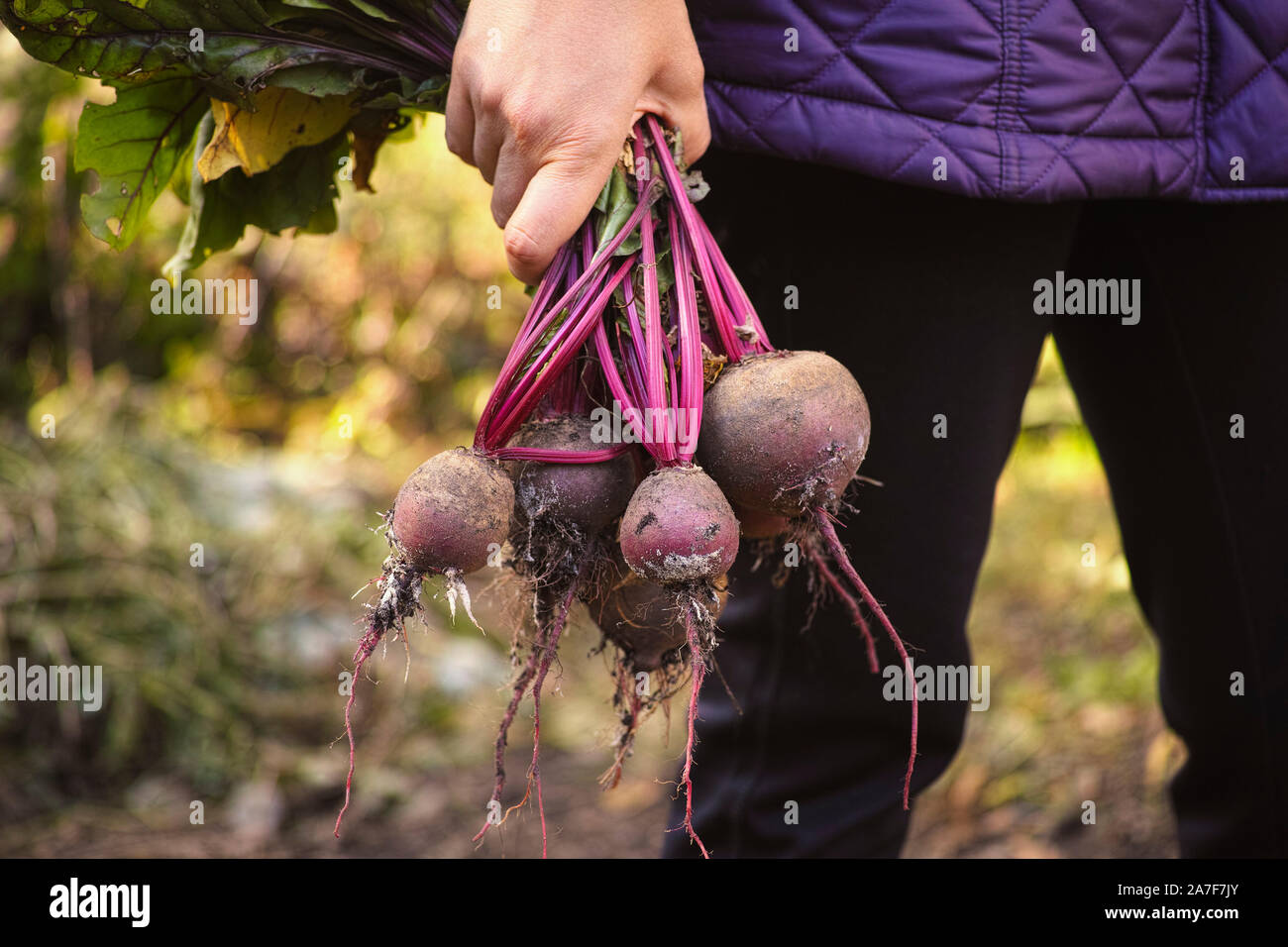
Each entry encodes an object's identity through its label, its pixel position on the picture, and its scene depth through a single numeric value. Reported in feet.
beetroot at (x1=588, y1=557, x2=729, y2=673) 3.45
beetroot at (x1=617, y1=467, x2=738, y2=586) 2.84
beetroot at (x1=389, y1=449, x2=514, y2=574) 2.95
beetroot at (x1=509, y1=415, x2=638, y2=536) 3.12
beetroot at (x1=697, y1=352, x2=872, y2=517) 3.03
